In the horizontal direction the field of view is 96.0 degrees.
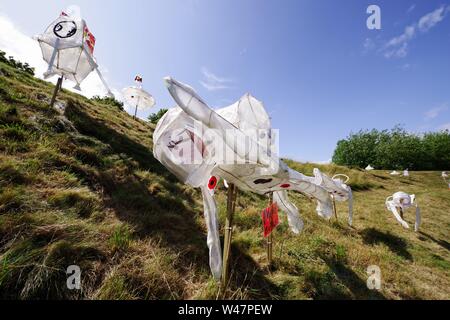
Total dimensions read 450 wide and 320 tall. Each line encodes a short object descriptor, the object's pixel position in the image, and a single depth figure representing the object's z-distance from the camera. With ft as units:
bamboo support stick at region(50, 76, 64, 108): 20.38
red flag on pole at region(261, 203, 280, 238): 9.85
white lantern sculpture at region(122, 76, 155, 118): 48.70
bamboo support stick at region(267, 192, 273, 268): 11.16
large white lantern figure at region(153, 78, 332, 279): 5.61
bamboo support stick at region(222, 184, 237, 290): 7.90
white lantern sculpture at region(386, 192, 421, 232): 24.70
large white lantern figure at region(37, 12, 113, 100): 18.53
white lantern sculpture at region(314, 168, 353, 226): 17.57
